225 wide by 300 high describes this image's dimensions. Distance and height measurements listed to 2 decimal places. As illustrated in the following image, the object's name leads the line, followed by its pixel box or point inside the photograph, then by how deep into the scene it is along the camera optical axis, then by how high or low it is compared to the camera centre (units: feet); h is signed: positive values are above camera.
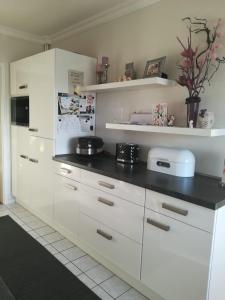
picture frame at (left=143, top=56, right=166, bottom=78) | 6.75 +1.49
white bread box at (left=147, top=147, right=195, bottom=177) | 5.96 -1.10
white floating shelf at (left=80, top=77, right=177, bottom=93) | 6.38 +0.97
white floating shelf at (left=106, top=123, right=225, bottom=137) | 5.38 -0.28
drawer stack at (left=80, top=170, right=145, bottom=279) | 5.67 -2.71
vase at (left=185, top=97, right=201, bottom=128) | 5.89 +0.26
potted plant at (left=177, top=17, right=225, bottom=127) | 5.83 +1.41
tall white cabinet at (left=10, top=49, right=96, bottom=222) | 8.19 -0.09
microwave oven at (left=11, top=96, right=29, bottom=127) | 9.82 +0.13
